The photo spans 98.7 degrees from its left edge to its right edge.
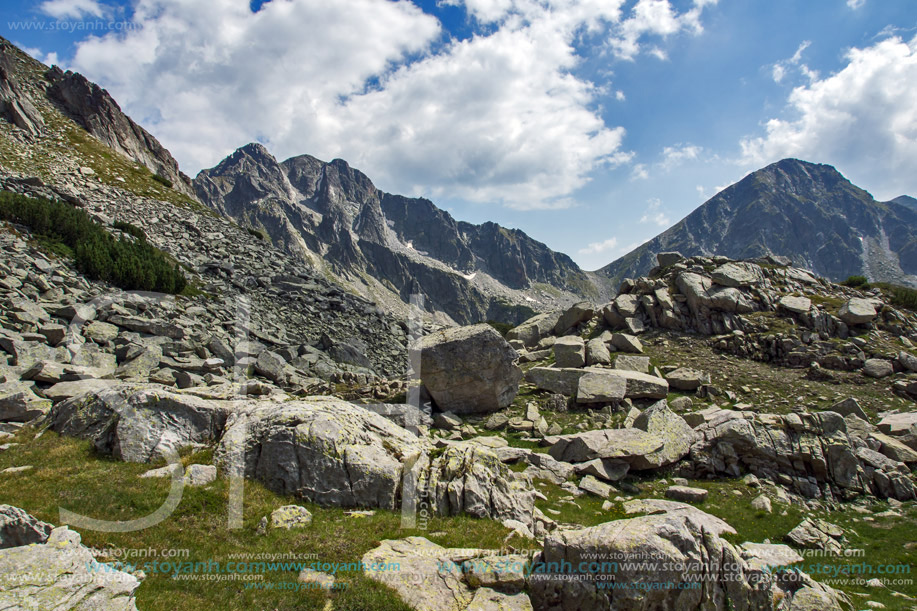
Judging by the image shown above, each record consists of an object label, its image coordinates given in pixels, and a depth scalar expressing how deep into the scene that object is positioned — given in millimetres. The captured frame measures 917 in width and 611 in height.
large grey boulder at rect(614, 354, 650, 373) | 32094
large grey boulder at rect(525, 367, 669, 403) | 27188
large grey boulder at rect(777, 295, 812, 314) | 37219
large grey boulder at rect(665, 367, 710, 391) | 28781
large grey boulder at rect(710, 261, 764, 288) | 41153
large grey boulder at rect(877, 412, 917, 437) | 21297
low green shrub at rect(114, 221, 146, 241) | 45344
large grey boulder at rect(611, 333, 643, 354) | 35781
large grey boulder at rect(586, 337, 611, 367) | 32688
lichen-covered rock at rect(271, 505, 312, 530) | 10383
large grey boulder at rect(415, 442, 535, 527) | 12742
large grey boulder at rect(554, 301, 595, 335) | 44000
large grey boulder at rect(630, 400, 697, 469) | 19052
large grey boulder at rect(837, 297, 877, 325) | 34938
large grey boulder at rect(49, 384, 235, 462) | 12438
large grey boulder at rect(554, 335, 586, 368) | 32344
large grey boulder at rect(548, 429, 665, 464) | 19016
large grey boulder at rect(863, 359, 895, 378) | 29047
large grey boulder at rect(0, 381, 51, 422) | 14435
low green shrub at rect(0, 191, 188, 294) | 32156
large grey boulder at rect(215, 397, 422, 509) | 12023
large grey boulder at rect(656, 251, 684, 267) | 52144
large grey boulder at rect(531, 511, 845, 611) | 8922
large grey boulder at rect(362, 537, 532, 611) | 8539
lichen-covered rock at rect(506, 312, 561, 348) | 45344
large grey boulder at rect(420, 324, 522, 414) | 25344
